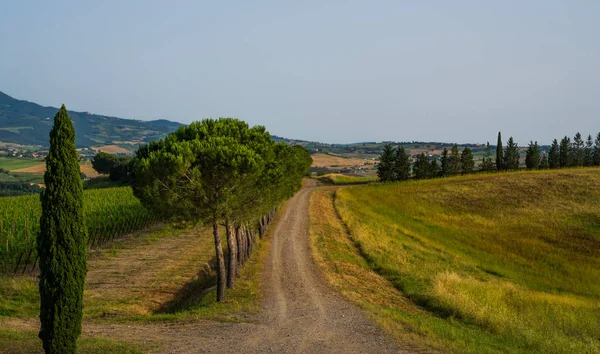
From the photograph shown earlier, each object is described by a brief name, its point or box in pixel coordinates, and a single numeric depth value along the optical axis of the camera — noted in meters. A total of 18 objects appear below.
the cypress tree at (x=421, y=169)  98.56
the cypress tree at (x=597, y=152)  104.44
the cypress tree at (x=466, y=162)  101.62
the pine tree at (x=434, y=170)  101.06
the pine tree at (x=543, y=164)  102.72
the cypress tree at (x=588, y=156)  108.53
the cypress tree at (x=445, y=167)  101.31
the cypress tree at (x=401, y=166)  97.25
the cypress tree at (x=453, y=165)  101.12
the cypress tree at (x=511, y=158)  100.31
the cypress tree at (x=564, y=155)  105.81
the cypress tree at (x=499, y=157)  100.62
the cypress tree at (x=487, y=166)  101.75
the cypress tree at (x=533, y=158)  101.94
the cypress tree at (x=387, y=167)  97.12
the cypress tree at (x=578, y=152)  109.88
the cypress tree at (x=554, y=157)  107.06
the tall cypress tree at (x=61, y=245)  13.90
